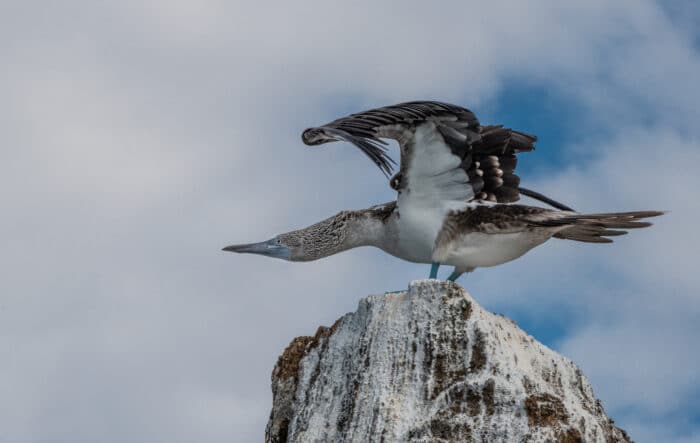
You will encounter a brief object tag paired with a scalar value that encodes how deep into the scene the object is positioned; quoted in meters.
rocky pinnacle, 19.66
